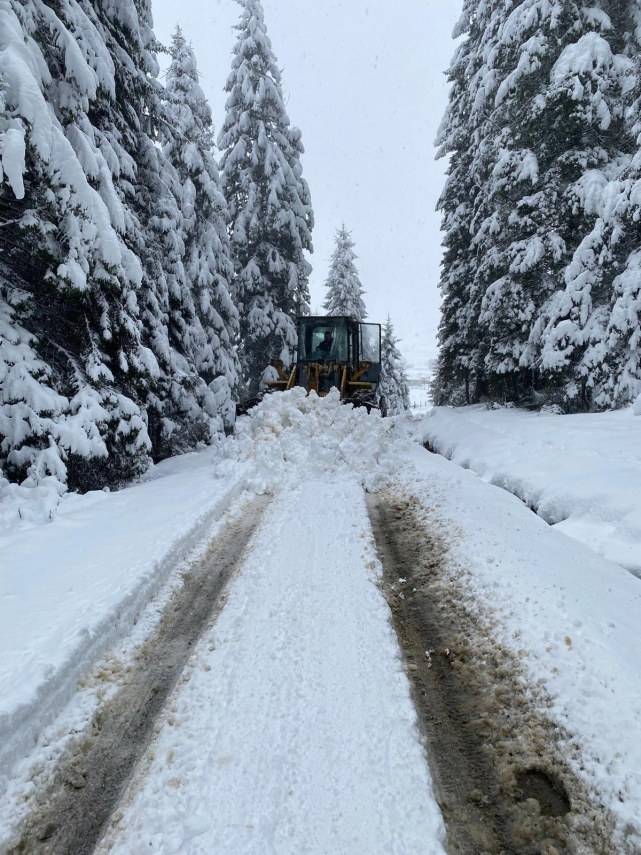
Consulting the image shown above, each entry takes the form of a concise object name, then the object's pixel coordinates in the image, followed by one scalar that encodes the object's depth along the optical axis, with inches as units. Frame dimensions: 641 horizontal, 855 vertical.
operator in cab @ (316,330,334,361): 553.9
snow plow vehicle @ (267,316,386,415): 536.1
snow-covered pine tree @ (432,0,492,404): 576.7
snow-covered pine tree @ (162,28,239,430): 514.0
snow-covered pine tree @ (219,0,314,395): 679.1
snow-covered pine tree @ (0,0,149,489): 199.0
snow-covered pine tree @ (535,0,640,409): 354.0
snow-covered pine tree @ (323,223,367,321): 1181.1
